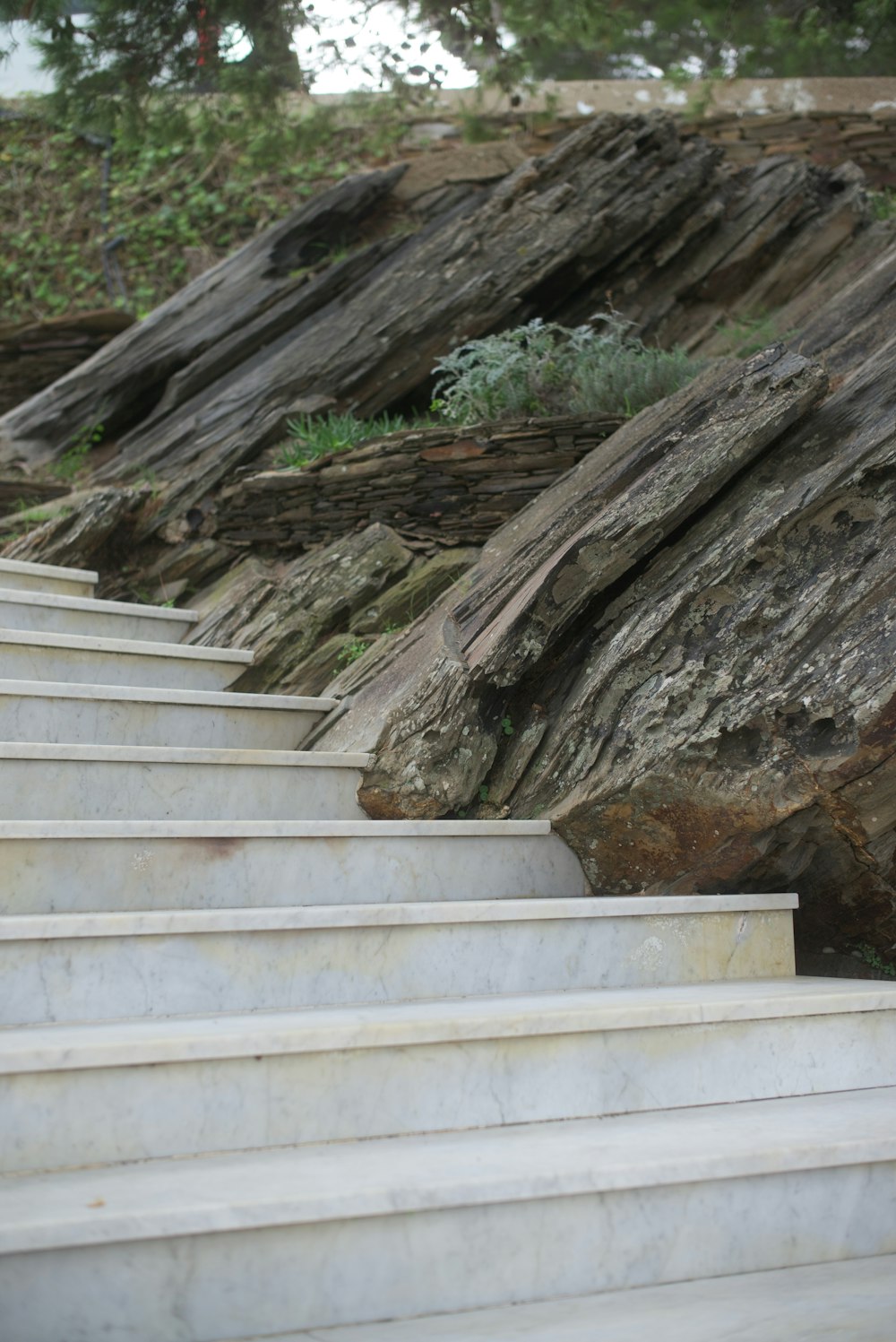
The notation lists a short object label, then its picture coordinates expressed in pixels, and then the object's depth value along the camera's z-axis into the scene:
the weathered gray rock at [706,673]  2.73
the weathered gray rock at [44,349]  7.51
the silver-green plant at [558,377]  4.69
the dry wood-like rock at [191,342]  6.66
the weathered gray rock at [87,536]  5.19
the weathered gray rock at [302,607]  4.23
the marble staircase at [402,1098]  1.43
